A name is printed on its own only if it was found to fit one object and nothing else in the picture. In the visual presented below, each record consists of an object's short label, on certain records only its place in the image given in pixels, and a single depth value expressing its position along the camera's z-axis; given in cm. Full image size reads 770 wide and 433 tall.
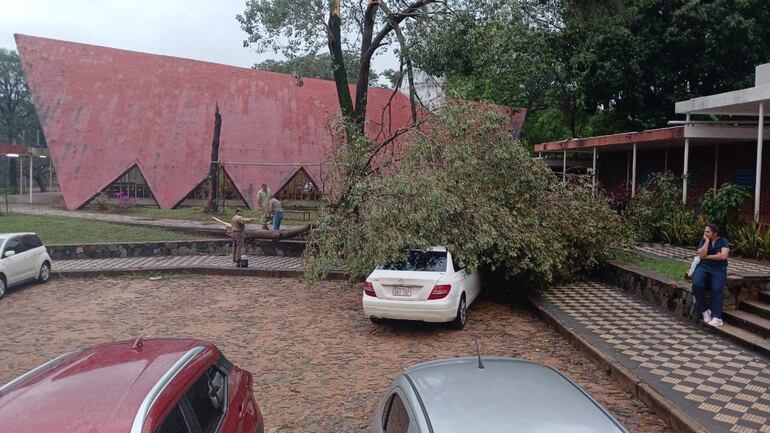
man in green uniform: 1495
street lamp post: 3663
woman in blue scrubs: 783
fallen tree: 983
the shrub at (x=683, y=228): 1338
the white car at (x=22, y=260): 1213
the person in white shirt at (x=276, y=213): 1736
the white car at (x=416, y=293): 855
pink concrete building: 2452
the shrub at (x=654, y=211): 1447
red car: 268
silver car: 282
